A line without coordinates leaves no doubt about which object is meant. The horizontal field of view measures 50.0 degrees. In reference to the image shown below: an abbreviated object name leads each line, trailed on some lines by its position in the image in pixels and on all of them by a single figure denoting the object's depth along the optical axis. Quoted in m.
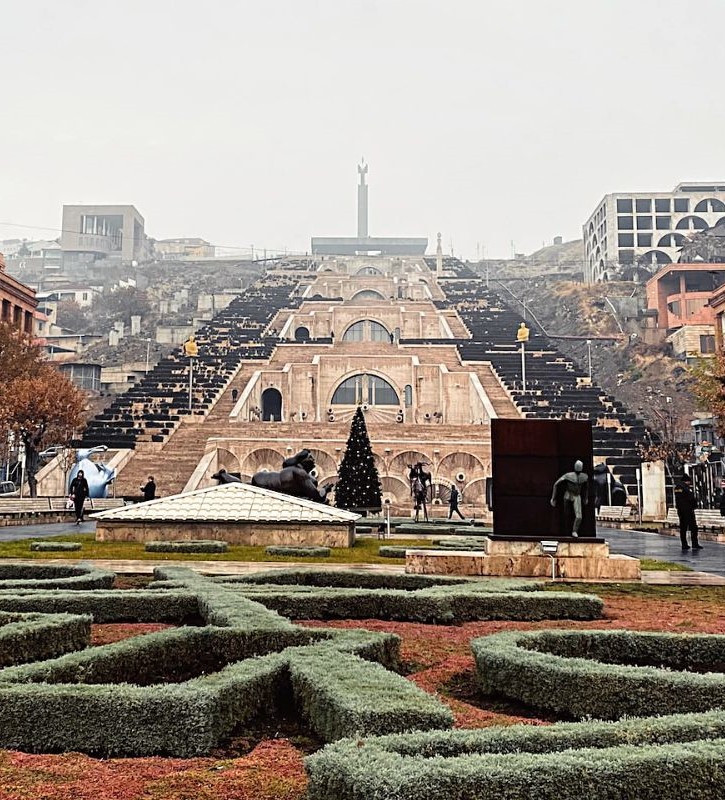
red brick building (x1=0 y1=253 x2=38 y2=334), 45.56
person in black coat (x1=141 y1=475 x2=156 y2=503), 23.20
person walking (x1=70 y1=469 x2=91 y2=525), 21.89
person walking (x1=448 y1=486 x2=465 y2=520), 26.19
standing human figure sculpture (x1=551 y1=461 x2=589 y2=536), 12.16
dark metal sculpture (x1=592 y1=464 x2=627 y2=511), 28.97
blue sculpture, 29.78
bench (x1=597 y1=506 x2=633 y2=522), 26.88
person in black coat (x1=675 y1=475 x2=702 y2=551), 17.36
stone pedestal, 11.58
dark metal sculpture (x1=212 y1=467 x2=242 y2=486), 19.98
